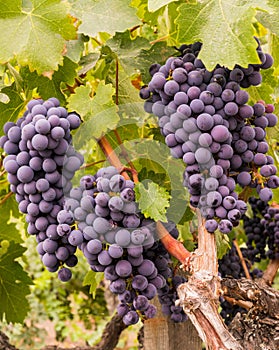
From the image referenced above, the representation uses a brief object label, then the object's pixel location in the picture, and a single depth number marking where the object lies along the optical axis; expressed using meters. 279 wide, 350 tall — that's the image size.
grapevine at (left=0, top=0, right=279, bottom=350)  1.05
